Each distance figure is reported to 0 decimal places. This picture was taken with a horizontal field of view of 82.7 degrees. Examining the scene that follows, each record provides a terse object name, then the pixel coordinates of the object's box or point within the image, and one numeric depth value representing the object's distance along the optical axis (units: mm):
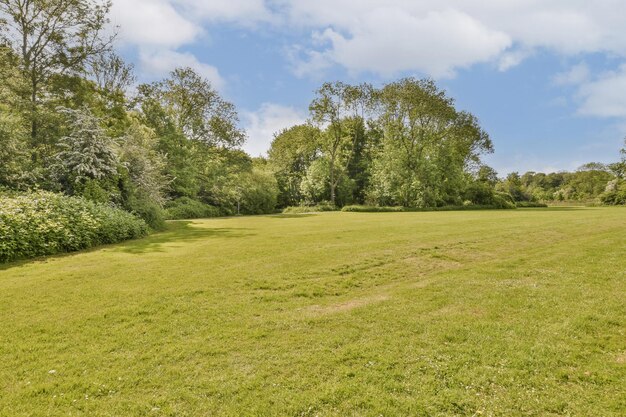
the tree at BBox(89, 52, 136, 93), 29503
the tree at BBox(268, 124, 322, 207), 53719
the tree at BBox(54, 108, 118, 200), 16000
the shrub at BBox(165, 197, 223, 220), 30814
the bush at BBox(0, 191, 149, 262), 9945
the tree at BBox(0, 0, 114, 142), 19812
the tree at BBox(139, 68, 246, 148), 37719
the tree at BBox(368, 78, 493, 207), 42594
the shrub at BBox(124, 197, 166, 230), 17562
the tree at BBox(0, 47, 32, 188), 15539
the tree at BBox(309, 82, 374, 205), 44219
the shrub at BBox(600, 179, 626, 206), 53094
